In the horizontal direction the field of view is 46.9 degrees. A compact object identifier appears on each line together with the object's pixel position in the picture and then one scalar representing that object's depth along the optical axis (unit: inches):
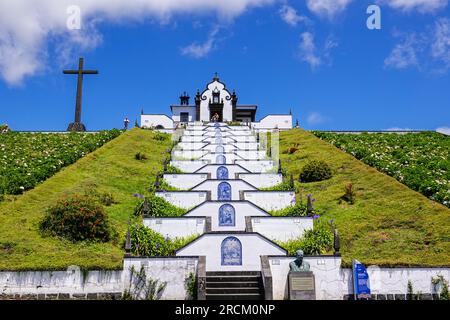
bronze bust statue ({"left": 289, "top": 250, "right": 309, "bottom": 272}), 613.6
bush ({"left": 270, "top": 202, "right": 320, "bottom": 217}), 869.8
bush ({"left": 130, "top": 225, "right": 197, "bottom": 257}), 727.7
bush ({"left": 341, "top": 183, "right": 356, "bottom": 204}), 941.2
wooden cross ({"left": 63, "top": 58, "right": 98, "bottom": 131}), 1828.2
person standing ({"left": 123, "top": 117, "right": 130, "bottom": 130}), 1955.0
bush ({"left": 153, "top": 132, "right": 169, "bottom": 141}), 1640.0
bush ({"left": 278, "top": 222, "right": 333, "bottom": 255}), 733.3
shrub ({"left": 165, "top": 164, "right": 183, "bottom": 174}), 1159.8
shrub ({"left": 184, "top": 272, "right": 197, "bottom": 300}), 629.0
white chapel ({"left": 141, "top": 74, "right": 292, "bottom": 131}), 2340.1
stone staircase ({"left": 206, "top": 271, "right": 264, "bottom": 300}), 619.8
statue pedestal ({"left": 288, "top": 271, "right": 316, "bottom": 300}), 607.8
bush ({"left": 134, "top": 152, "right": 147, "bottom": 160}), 1306.3
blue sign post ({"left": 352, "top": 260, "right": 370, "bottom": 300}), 587.5
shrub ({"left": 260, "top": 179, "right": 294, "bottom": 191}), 1011.3
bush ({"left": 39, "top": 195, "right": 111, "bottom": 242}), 749.9
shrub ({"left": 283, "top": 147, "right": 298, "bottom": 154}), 1428.4
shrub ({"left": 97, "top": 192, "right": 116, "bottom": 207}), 914.7
